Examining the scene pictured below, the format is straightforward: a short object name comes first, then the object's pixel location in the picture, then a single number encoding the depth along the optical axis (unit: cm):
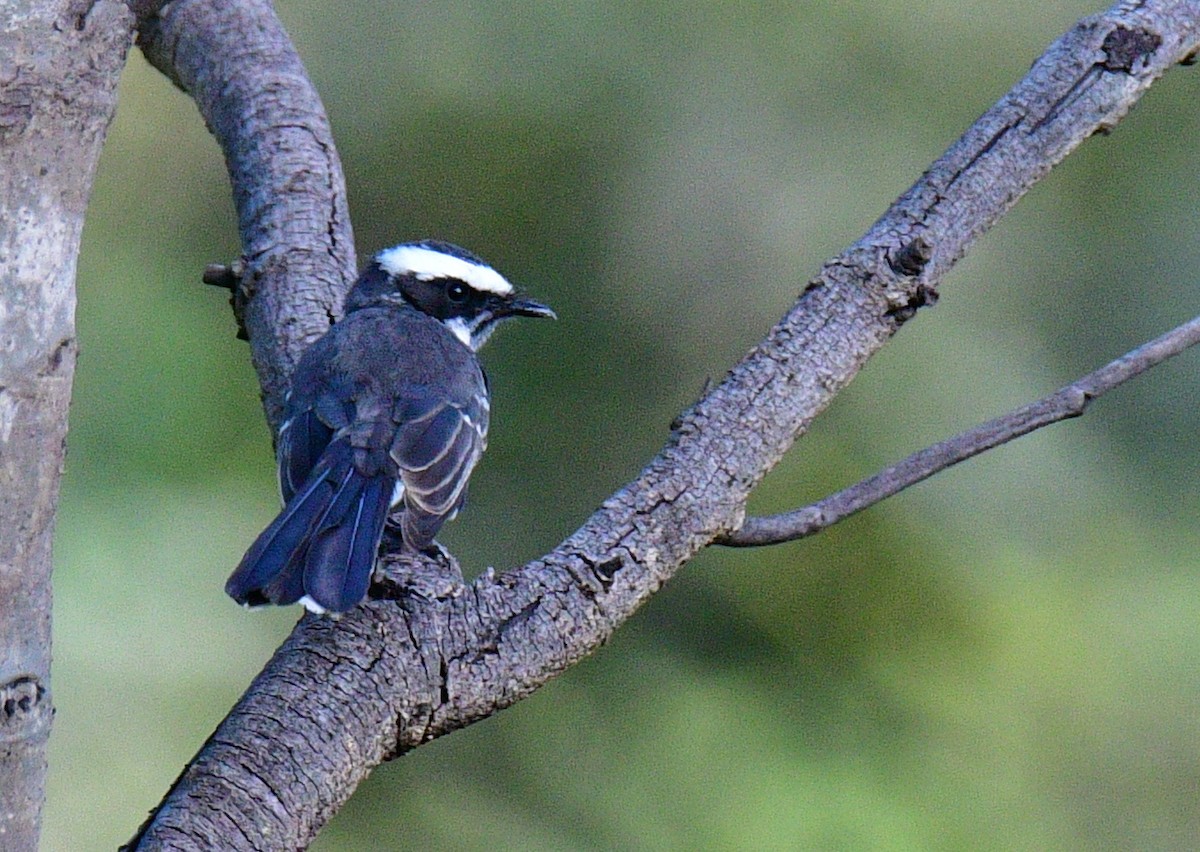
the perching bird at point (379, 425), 429
